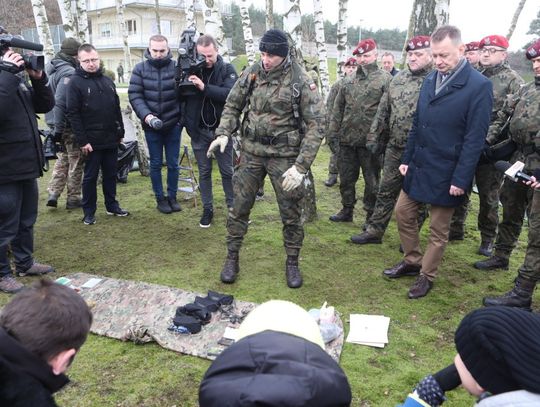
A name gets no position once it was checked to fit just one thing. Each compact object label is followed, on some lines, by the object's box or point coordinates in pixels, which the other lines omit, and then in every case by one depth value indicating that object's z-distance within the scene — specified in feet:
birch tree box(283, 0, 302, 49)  22.27
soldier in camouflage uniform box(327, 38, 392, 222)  17.12
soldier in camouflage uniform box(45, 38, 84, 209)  18.15
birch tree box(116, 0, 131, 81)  47.09
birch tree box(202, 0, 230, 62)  25.76
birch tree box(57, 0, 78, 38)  23.72
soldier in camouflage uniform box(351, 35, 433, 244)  14.24
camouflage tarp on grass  10.46
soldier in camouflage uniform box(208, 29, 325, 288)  12.44
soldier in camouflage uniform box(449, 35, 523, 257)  14.98
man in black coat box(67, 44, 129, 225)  16.42
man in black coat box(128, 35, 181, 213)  17.65
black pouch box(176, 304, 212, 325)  11.20
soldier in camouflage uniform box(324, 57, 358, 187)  20.76
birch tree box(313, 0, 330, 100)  34.73
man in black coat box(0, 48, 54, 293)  11.96
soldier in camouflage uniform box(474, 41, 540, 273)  11.56
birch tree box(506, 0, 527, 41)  38.01
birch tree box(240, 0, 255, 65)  34.07
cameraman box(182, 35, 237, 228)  16.80
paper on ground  10.74
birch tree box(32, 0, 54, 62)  25.62
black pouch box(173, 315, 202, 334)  10.82
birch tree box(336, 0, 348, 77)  34.32
